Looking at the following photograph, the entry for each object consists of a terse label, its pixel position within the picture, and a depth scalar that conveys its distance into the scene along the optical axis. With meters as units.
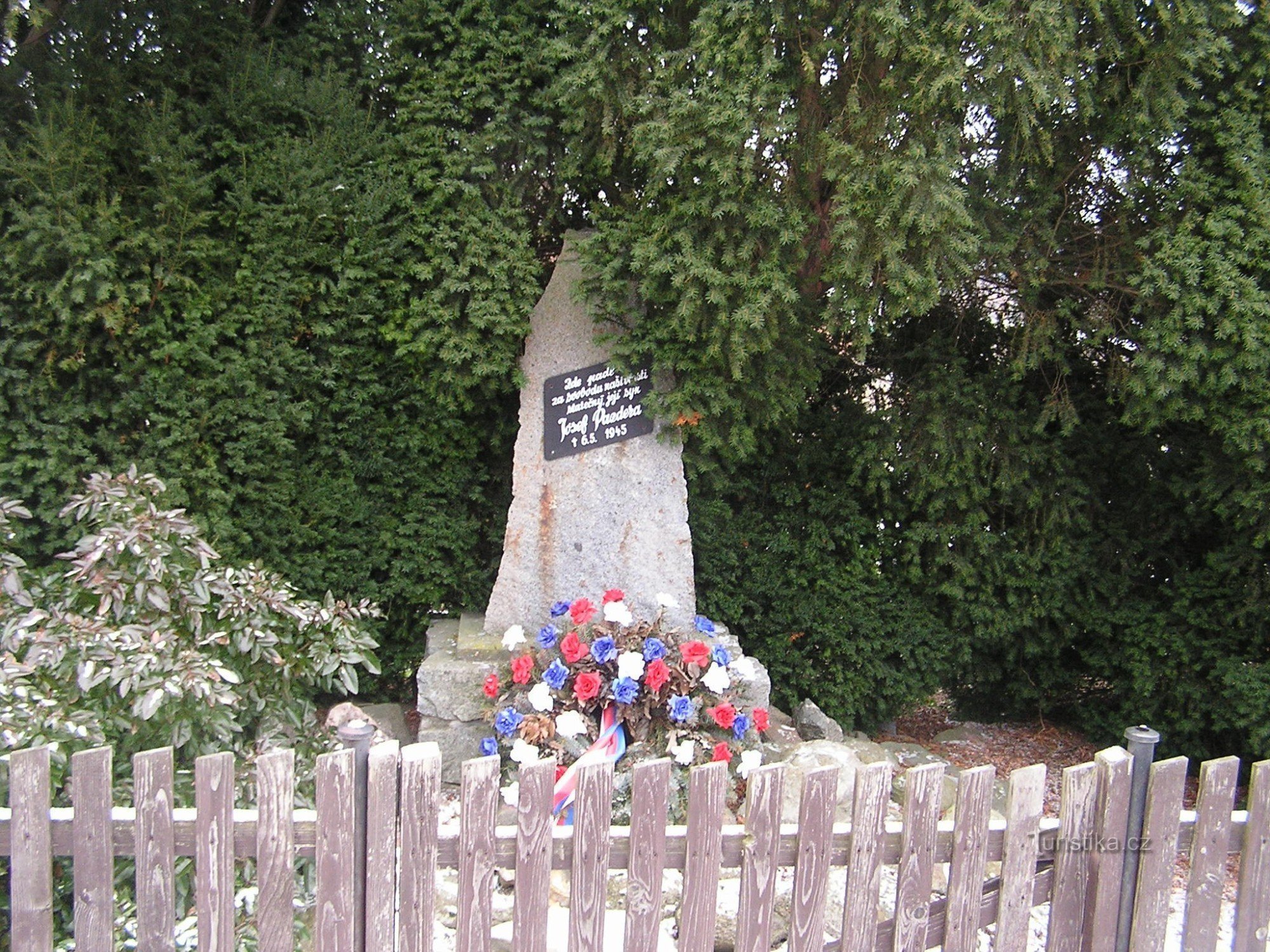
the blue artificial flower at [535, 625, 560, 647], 3.84
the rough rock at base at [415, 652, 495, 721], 3.94
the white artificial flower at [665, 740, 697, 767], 3.57
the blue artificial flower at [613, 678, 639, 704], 3.63
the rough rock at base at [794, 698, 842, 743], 4.59
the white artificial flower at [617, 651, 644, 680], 3.66
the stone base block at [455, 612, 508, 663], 4.11
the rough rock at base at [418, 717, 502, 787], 3.98
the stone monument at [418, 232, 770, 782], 4.20
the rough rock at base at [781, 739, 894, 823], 3.62
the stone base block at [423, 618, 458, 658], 4.25
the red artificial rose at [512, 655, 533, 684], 3.73
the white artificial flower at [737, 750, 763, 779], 3.62
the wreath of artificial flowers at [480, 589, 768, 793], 3.62
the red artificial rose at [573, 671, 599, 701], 3.63
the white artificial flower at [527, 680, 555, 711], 3.63
